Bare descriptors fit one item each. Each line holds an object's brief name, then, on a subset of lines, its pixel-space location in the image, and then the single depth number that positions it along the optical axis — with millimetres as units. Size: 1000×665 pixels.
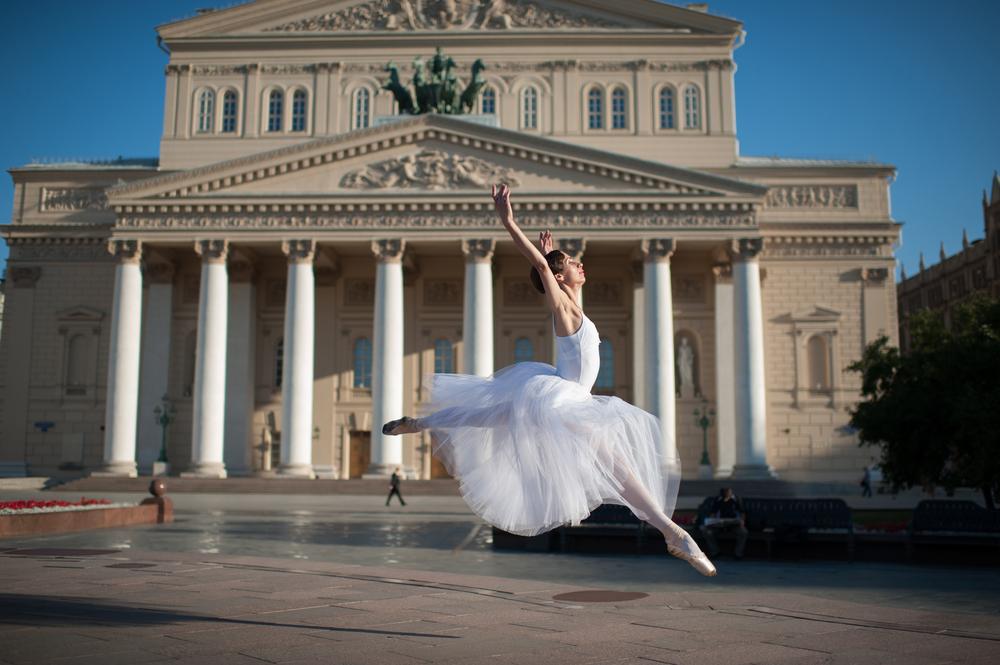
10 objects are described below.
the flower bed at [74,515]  20288
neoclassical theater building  44781
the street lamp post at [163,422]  45406
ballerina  8336
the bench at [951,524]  16547
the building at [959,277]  85312
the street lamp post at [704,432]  44781
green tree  23922
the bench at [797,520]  17828
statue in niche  49219
